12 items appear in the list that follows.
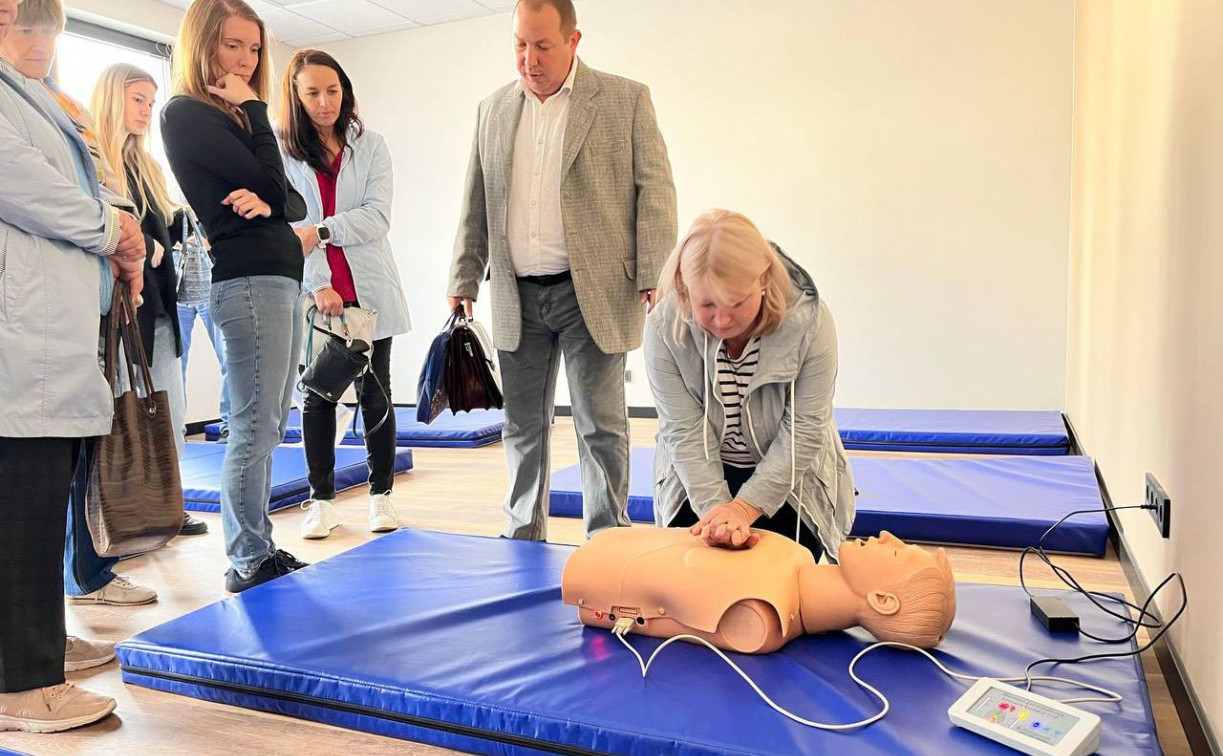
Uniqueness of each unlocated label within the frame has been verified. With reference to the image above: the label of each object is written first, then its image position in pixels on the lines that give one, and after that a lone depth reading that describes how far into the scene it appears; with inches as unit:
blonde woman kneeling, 70.0
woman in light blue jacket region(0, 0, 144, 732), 61.9
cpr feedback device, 51.9
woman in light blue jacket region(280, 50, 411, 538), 119.6
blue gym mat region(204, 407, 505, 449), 196.2
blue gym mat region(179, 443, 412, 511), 140.2
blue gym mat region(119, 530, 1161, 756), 56.1
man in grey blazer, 97.3
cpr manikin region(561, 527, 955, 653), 64.3
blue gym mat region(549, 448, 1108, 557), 106.5
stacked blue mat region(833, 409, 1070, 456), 160.7
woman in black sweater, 88.6
